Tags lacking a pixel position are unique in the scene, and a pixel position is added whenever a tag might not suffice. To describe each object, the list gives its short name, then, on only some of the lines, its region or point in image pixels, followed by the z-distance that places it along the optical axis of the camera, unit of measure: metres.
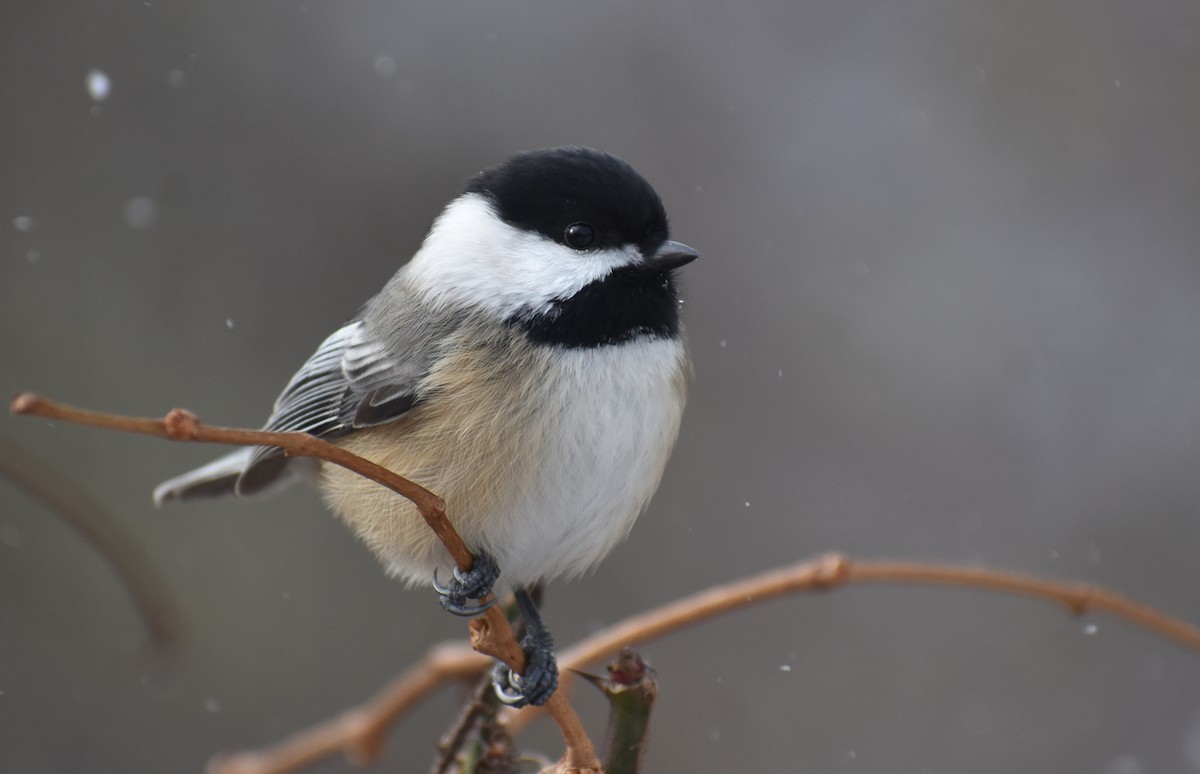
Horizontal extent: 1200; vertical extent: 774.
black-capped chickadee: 3.46
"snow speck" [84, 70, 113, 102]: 7.63
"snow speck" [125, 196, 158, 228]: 7.59
